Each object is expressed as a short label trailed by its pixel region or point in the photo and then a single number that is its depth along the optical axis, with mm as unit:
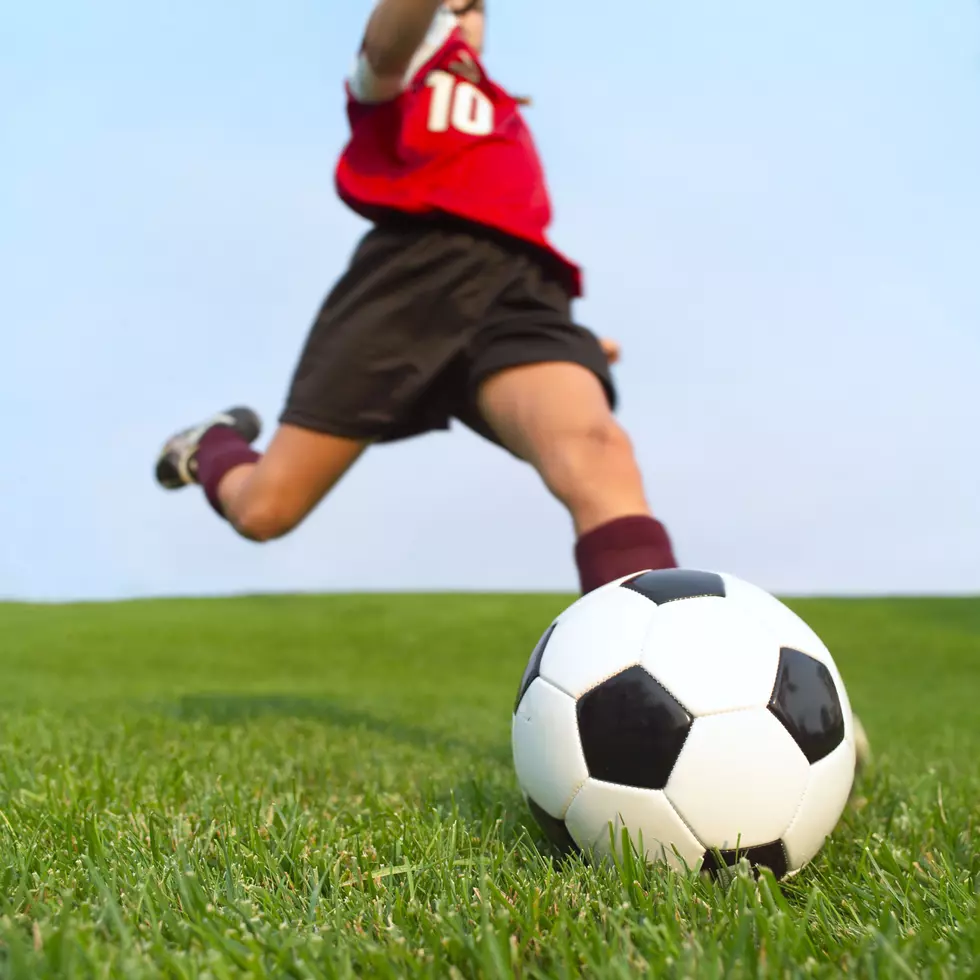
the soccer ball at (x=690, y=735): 881
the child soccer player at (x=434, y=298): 1367
